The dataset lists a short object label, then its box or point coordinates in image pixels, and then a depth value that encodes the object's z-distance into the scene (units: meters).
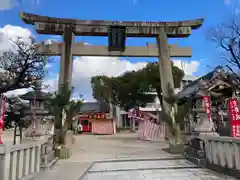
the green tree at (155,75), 18.58
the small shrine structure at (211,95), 7.50
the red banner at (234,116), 5.91
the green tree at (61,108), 8.95
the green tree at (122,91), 27.64
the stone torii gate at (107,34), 10.75
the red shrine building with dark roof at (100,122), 23.84
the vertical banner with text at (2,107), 4.53
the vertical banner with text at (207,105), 7.58
